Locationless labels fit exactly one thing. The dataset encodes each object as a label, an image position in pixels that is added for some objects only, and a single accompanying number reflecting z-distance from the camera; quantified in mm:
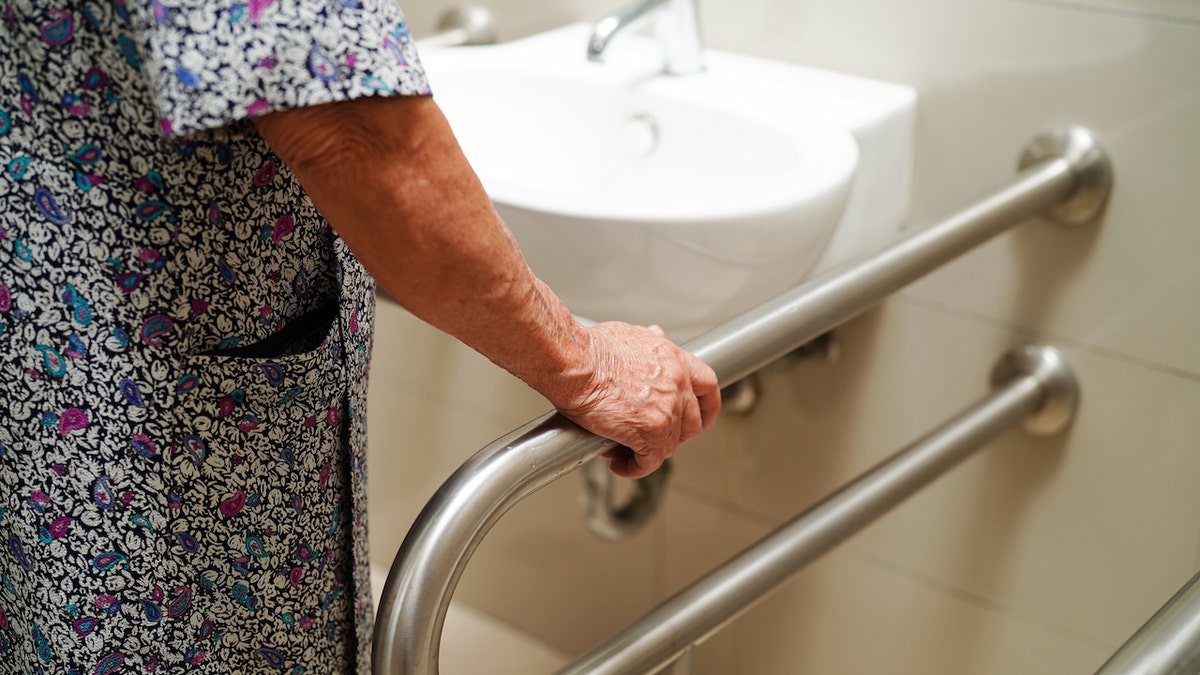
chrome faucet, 1028
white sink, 804
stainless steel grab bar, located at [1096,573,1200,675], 539
